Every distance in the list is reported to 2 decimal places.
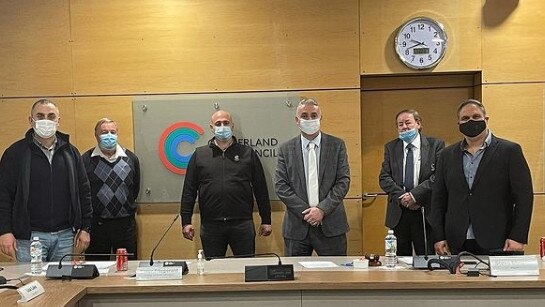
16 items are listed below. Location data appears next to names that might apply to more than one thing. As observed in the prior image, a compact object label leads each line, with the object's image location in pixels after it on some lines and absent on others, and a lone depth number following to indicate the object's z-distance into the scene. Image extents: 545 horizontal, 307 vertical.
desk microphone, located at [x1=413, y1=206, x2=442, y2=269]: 2.52
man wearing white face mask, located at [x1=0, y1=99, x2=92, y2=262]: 3.34
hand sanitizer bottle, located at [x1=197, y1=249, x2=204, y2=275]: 2.54
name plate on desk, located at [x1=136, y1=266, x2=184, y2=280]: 2.39
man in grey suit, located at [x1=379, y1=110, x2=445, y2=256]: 3.88
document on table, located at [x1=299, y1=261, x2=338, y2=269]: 2.65
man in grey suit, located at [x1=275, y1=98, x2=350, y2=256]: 3.69
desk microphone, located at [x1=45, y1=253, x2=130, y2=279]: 2.46
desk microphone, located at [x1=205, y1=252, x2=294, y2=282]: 2.33
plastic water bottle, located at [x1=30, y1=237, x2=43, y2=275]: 2.66
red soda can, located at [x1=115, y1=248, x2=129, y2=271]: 2.66
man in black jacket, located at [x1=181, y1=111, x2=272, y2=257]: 4.07
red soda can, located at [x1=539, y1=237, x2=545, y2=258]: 2.70
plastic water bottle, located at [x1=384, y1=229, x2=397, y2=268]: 2.62
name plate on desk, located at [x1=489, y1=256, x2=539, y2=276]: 2.29
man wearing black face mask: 2.96
